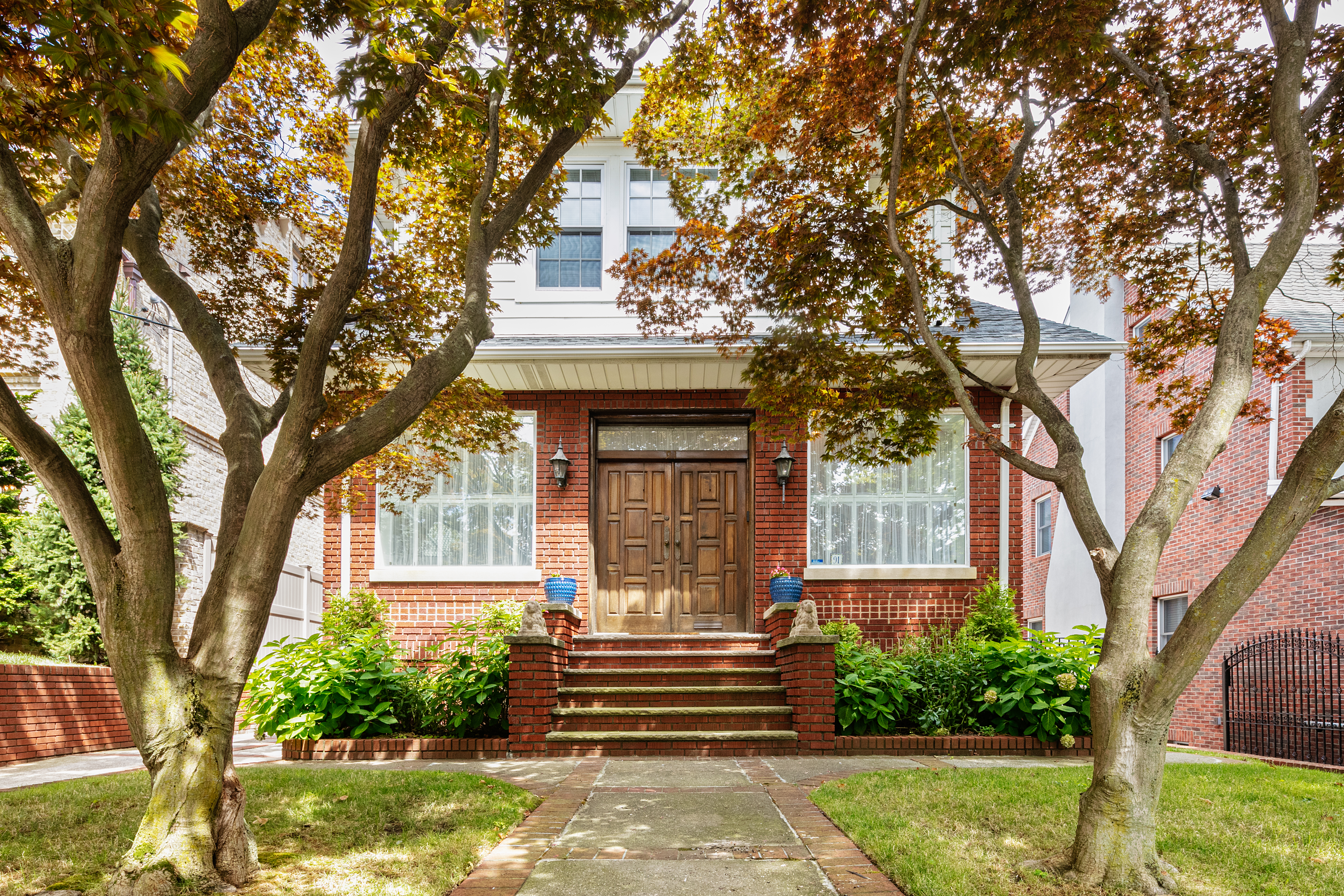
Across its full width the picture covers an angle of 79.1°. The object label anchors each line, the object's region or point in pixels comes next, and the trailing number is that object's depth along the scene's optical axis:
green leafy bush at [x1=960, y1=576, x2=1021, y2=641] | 9.11
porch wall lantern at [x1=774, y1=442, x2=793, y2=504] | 9.77
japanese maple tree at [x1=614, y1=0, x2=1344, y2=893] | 3.70
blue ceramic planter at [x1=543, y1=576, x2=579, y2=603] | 9.25
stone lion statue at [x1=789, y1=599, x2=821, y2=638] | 7.53
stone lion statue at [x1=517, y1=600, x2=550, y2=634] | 7.40
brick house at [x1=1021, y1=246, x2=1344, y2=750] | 10.84
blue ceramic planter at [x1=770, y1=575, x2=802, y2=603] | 9.22
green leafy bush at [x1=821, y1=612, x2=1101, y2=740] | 7.28
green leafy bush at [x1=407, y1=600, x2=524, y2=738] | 7.51
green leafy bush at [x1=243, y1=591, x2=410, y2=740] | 7.19
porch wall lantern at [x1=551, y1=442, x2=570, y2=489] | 9.75
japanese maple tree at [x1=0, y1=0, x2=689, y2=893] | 3.43
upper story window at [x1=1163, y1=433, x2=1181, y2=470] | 13.70
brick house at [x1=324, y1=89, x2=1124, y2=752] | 9.77
